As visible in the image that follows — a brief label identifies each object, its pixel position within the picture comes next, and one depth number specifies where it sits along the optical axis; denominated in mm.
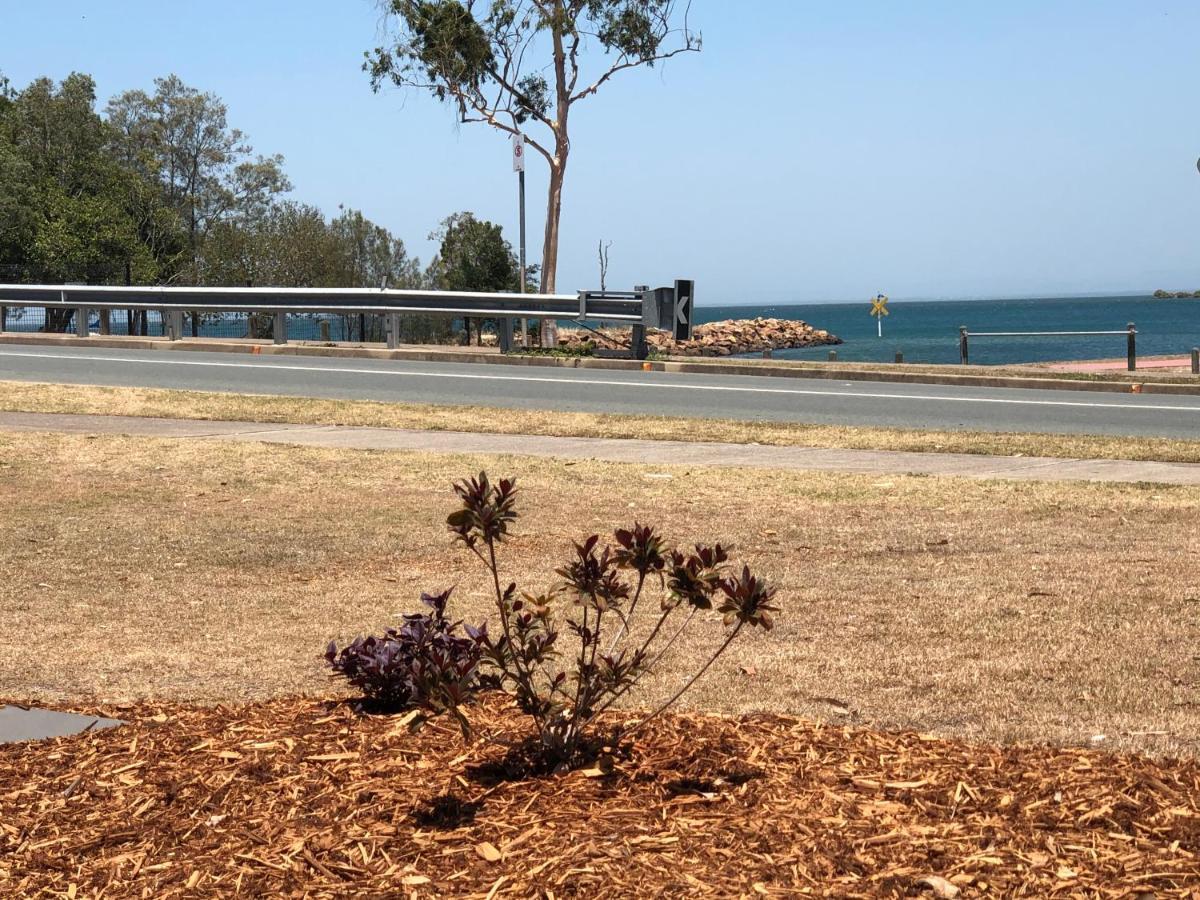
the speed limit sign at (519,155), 27500
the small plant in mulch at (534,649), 4055
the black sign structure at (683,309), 23594
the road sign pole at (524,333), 26409
